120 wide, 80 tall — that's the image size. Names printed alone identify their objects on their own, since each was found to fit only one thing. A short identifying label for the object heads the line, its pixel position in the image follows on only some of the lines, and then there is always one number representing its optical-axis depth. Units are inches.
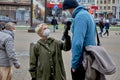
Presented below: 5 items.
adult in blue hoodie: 132.1
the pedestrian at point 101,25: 903.6
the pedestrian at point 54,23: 1079.0
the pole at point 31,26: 1000.6
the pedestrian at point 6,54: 185.4
